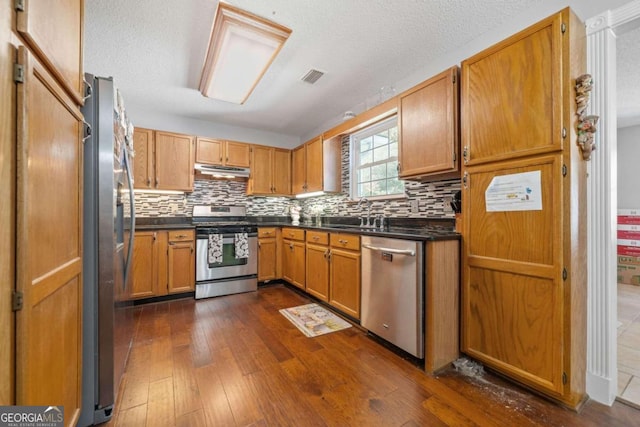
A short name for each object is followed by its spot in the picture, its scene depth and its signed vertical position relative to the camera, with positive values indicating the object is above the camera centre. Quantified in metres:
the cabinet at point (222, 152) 3.89 +0.92
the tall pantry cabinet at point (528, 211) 1.47 +0.02
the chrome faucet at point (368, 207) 3.35 +0.09
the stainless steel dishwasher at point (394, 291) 1.87 -0.59
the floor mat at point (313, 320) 2.45 -1.04
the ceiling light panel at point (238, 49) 1.85 +1.30
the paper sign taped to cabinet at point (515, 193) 1.57 +0.13
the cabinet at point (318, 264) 2.94 -0.57
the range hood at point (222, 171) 3.85 +0.64
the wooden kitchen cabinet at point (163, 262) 3.15 -0.58
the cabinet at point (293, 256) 3.46 -0.57
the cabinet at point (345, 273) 2.48 -0.58
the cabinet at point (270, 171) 4.29 +0.70
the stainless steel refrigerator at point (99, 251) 1.31 -0.18
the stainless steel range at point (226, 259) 3.43 -0.58
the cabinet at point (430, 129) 2.01 +0.69
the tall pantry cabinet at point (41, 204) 0.70 +0.04
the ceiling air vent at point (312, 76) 2.72 +1.43
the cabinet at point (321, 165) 3.72 +0.70
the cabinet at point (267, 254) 3.87 -0.57
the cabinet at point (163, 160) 3.50 +0.73
